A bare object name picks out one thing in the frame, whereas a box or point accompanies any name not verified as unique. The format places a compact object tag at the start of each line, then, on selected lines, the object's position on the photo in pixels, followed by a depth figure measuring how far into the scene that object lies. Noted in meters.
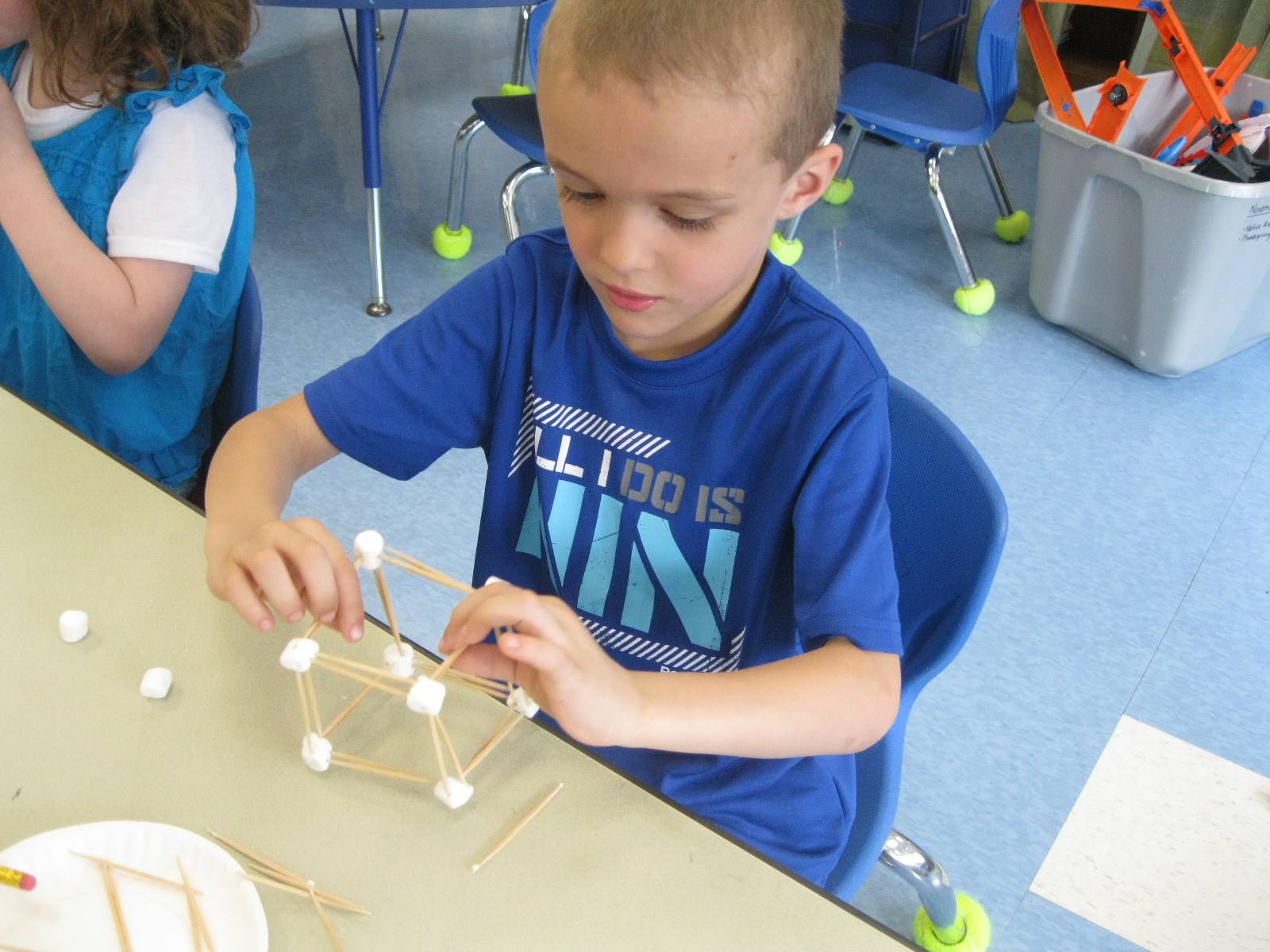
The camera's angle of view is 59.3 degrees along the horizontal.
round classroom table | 1.94
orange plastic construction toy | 2.23
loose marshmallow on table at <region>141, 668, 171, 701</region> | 0.65
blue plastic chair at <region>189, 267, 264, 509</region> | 1.07
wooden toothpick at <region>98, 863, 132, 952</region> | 0.54
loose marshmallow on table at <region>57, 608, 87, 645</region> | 0.68
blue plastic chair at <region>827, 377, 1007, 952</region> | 0.87
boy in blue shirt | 0.65
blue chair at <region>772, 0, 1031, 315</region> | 2.31
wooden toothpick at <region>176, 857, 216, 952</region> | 0.54
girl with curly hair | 1.00
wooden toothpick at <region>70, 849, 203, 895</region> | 0.56
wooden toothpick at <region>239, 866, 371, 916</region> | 0.56
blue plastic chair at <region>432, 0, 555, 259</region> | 2.16
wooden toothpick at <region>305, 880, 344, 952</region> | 0.54
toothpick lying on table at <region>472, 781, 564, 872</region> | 0.58
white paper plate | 0.54
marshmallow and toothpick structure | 0.57
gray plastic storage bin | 2.17
